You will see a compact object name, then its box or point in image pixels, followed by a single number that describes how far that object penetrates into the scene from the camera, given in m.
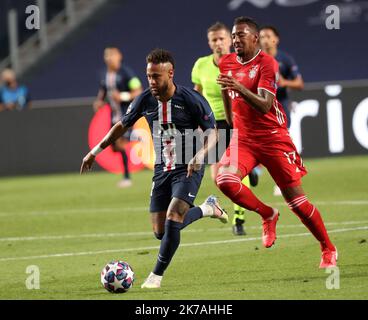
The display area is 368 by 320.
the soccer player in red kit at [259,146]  10.20
